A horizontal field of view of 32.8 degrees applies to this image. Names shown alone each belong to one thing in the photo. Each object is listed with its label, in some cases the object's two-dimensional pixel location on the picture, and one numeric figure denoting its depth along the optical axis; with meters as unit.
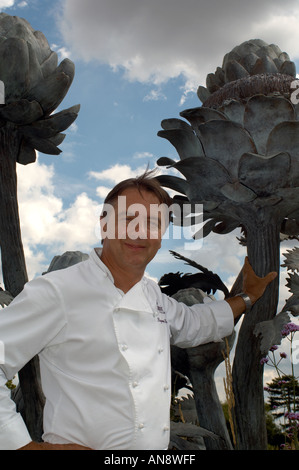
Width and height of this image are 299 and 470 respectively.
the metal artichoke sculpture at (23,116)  2.02
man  1.17
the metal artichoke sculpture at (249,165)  1.60
